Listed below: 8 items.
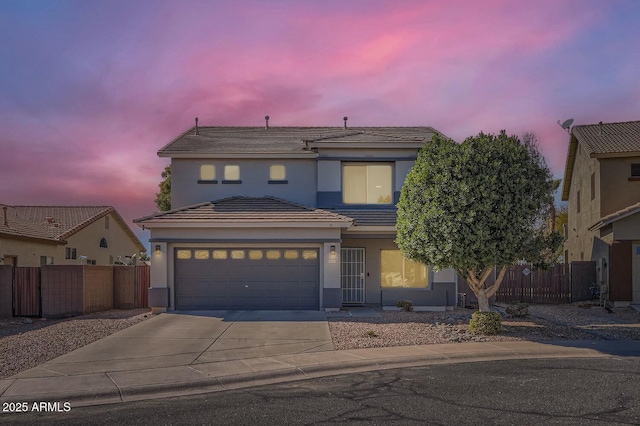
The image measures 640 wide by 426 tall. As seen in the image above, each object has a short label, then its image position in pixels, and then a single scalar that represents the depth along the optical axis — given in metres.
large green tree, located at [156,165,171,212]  40.07
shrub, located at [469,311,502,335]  15.16
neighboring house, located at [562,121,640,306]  23.06
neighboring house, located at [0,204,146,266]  28.25
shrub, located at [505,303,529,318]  18.88
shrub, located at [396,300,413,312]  20.80
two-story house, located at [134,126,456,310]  20.42
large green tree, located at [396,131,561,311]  15.02
